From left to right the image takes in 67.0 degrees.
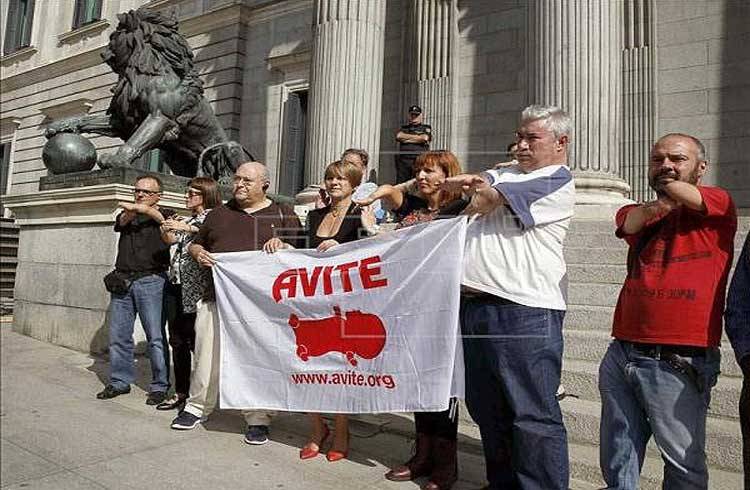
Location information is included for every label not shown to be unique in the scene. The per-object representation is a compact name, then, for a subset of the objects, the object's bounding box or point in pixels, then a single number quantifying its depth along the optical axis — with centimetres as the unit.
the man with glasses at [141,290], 481
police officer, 910
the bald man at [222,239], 406
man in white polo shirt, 254
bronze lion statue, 757
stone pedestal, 647
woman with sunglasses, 443
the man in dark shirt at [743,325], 216
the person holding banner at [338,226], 358
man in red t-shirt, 217
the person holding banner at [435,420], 312
